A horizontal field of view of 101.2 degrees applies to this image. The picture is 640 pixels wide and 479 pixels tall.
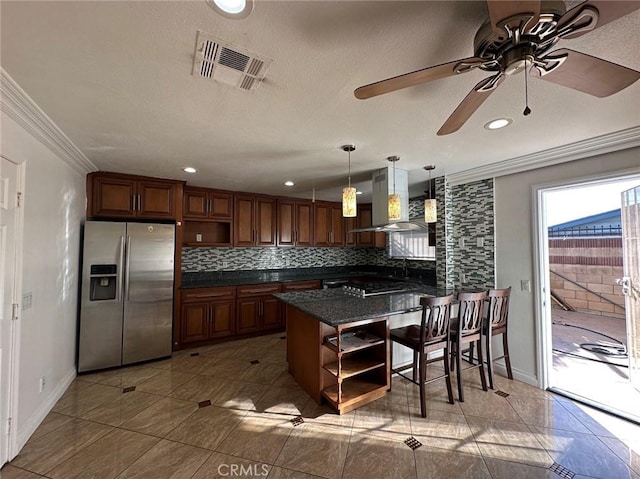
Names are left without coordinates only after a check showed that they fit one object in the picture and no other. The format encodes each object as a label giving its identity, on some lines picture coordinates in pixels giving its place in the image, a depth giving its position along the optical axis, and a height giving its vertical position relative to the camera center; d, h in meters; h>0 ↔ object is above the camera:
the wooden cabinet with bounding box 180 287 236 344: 3.53 -0.93
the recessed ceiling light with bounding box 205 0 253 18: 0.92 +0.86
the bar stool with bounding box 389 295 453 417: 2.12 -0.77
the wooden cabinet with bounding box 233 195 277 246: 4.19 +0.44
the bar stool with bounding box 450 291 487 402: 2.27 -0.71
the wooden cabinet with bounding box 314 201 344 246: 4.95 +0.44
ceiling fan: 0.79 +0.70
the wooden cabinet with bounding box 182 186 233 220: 3.82 +0.65
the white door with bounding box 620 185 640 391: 2.40 -0.26
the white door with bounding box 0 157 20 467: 1.61 -0.33
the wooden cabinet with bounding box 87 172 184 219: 3.06 +0.63
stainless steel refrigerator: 2.82 -0.53
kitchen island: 2.12 -0.85
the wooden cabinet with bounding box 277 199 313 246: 4.60 +0.45
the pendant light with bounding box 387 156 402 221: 2.58 +0.42
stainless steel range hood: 2.88 +0.55
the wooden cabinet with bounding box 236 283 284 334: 3.89 -0.95
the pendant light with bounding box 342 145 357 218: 2.39 +0.43
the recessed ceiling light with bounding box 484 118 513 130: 1.84 +0.89
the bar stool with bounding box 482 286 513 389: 2.48 -0.72
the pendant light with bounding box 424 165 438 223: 2.78 +0.39
